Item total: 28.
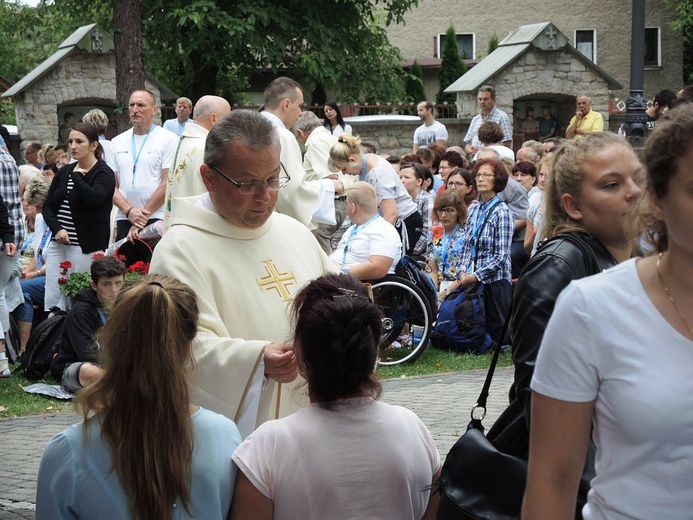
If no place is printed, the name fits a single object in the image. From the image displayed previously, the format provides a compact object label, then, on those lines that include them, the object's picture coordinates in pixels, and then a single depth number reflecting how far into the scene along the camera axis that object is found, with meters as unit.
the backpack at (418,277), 10.82
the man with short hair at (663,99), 12.94
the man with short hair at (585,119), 16.94
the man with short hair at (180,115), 15.95
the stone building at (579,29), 42.91
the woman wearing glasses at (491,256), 10.66
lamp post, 14.16
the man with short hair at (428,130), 19.19
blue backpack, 10.71
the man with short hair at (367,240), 10.05
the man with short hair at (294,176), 7.04
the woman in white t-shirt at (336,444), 3.13
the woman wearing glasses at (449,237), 11.04
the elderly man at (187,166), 6.76
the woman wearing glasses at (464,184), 11.66
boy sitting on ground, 8.60
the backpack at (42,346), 9.60
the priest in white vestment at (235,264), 3.93
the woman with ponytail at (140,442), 3.03
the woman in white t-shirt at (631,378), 2.17
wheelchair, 10.45
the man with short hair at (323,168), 10.27
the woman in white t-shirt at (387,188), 10.61
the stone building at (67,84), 23.75
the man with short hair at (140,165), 10.45
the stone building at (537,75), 23.69
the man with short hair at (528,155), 14.01
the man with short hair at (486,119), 17.00
